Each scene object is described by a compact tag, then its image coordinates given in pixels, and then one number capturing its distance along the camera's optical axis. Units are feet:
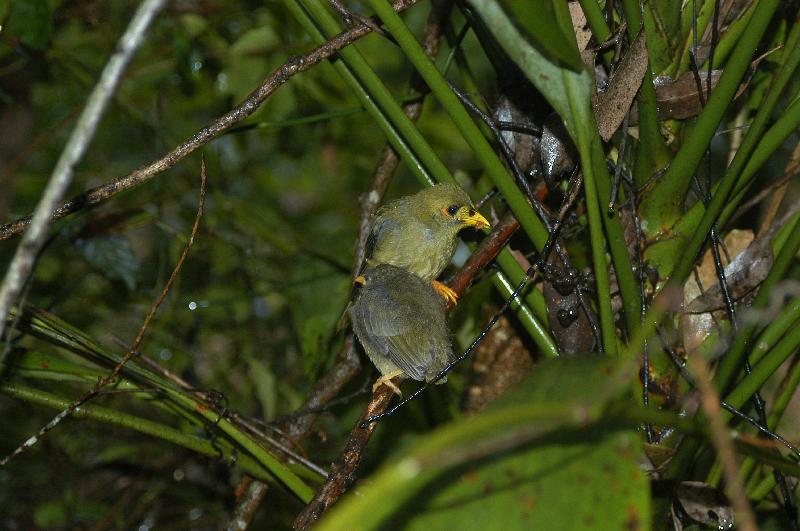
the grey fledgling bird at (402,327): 16.75
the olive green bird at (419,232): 16.98
